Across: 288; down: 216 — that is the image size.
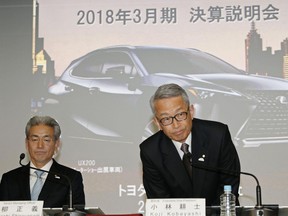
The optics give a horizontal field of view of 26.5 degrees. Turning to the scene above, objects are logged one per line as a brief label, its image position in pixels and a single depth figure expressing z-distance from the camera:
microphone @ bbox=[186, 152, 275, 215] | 2.63
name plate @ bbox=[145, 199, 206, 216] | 2.56
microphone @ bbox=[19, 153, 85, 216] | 2.78
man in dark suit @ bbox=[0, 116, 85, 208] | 3.65
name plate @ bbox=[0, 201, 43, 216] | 2.67
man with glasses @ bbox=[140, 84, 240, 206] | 3.23
